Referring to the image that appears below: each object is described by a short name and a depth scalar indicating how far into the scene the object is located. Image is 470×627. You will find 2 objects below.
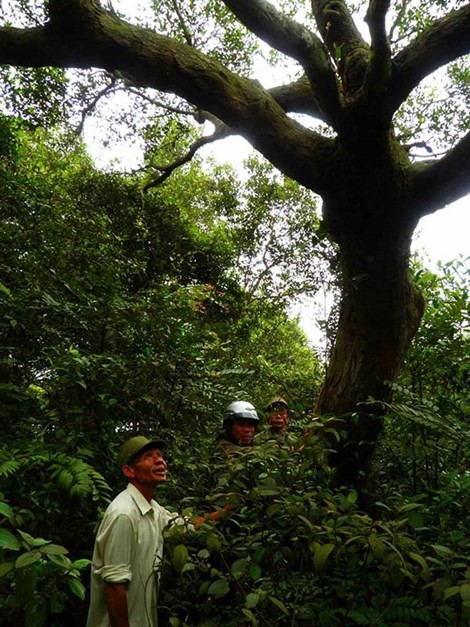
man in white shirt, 2.42
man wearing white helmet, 3.74
